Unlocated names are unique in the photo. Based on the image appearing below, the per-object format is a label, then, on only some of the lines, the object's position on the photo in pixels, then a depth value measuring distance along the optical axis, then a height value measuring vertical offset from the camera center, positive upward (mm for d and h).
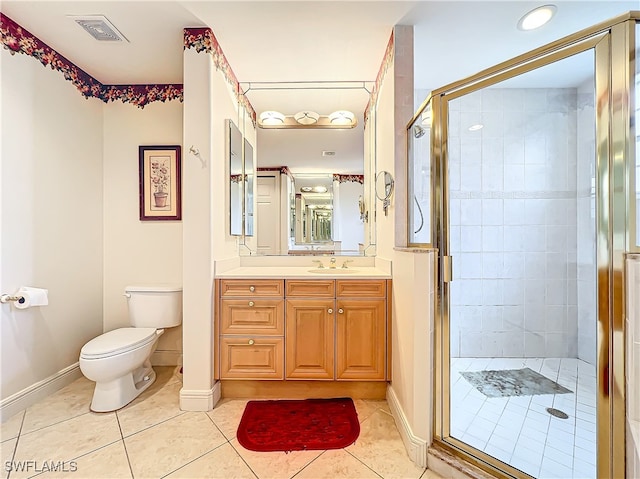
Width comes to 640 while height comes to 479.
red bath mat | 1438 -1064
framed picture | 2314 +476
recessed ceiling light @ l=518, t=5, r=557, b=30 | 1593 +1322
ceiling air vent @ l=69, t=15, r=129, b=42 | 1646 +1310
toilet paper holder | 1604 -346
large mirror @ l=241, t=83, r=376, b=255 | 2428 +523
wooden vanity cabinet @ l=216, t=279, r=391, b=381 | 1798 -611
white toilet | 1637 -675
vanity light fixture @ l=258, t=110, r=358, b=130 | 2461 +1067
